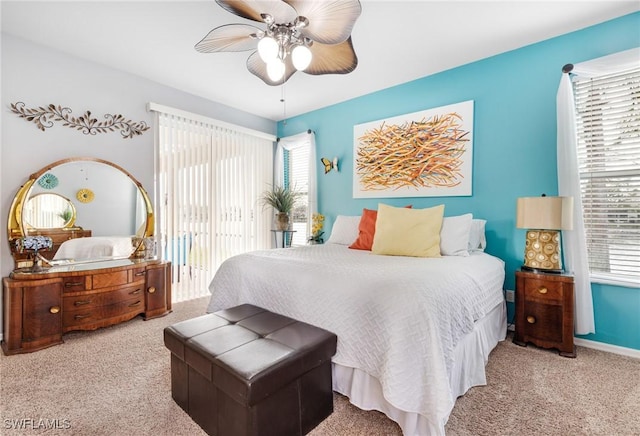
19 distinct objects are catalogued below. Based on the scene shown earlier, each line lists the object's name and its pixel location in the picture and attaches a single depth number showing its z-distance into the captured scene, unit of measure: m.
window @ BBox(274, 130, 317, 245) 4.24
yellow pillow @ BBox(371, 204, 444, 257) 2.38
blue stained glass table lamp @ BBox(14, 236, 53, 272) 2.41
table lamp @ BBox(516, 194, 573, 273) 2.16
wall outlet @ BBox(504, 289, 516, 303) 2.64
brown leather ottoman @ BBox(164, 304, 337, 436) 1.20
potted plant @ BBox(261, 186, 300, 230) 4.09
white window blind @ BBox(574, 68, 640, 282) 2.20
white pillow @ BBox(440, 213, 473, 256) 2.42
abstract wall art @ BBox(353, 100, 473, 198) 2.95
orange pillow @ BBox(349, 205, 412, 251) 2.87
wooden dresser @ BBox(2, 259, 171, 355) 2.22
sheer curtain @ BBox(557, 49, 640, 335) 2.23
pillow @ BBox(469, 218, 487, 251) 2.62
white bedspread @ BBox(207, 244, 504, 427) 1.27
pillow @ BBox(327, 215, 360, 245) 3.24
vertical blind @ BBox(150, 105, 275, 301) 3.46
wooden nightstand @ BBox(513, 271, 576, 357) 2.15
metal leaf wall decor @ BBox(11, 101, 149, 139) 2.54
